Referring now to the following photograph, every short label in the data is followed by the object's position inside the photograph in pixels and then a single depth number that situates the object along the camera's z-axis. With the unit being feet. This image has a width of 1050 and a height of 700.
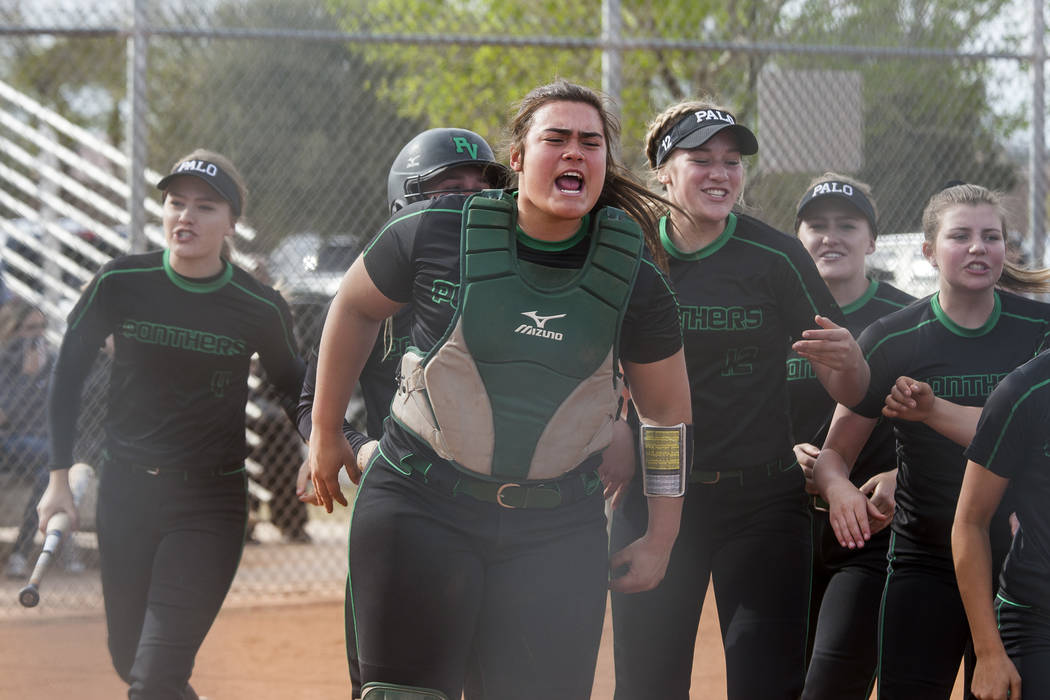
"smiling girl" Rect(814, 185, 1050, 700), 24.67
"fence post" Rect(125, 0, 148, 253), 42.55
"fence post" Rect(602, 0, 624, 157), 43.98
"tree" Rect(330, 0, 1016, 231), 49.37
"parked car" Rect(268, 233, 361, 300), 50.55
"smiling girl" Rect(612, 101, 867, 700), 24.50
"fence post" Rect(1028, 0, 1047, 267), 48.88
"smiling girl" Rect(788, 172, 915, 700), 27.63
